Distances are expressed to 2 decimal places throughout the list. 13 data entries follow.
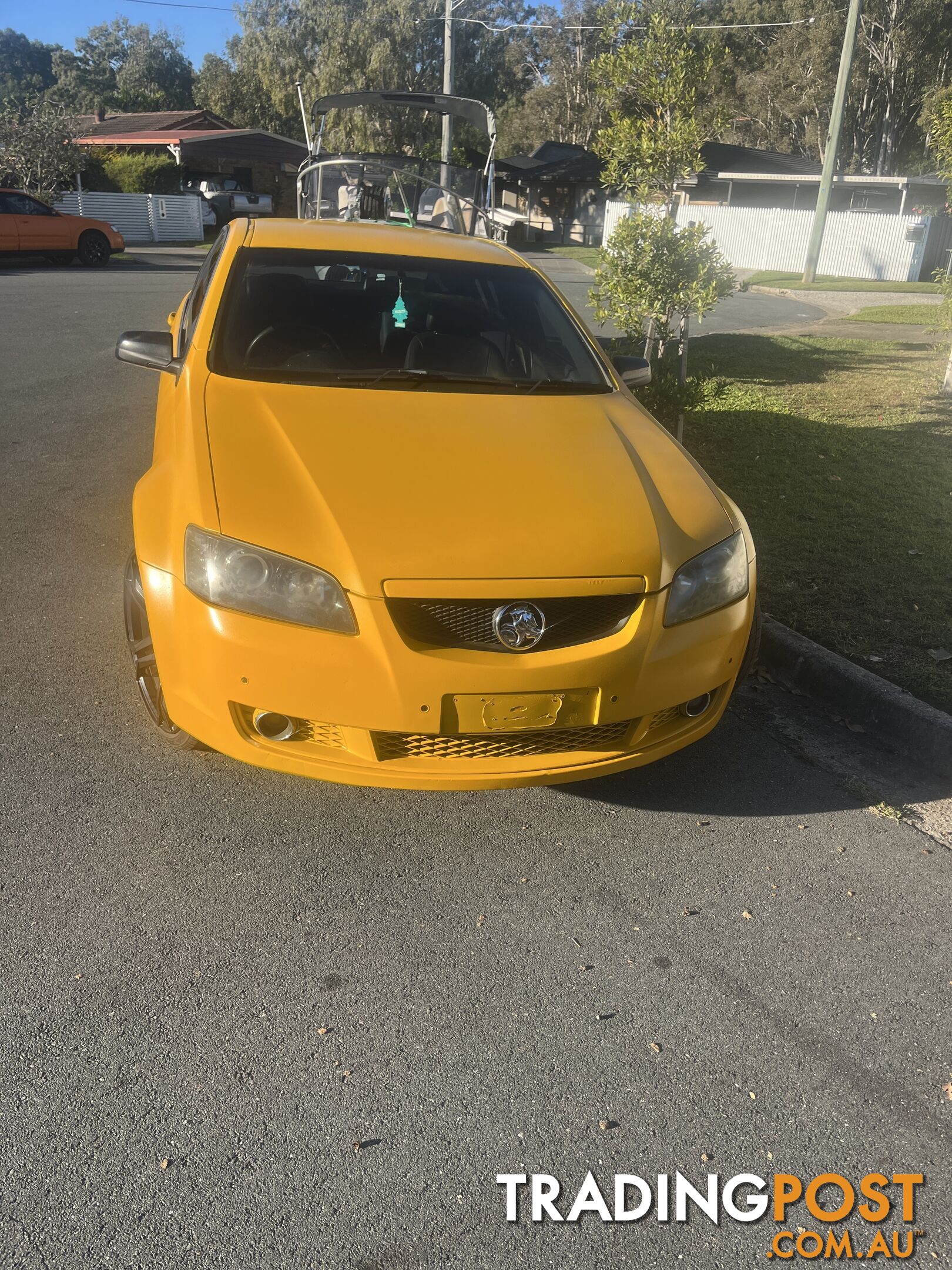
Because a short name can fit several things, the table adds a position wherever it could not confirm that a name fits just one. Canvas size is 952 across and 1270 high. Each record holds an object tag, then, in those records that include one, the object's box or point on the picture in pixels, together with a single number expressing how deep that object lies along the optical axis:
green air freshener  4.31
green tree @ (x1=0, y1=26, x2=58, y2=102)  106.76
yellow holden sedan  2.72
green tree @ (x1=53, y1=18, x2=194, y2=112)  87.44
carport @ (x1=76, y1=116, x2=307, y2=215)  41.41
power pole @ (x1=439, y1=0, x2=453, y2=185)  26.95
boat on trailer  11.19
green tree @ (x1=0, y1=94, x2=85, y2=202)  27.98
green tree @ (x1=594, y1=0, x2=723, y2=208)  8.04
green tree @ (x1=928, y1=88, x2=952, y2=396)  7.72
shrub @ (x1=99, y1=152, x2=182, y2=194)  33.91
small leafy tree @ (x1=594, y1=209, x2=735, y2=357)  7.76
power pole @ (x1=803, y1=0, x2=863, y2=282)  23.22
